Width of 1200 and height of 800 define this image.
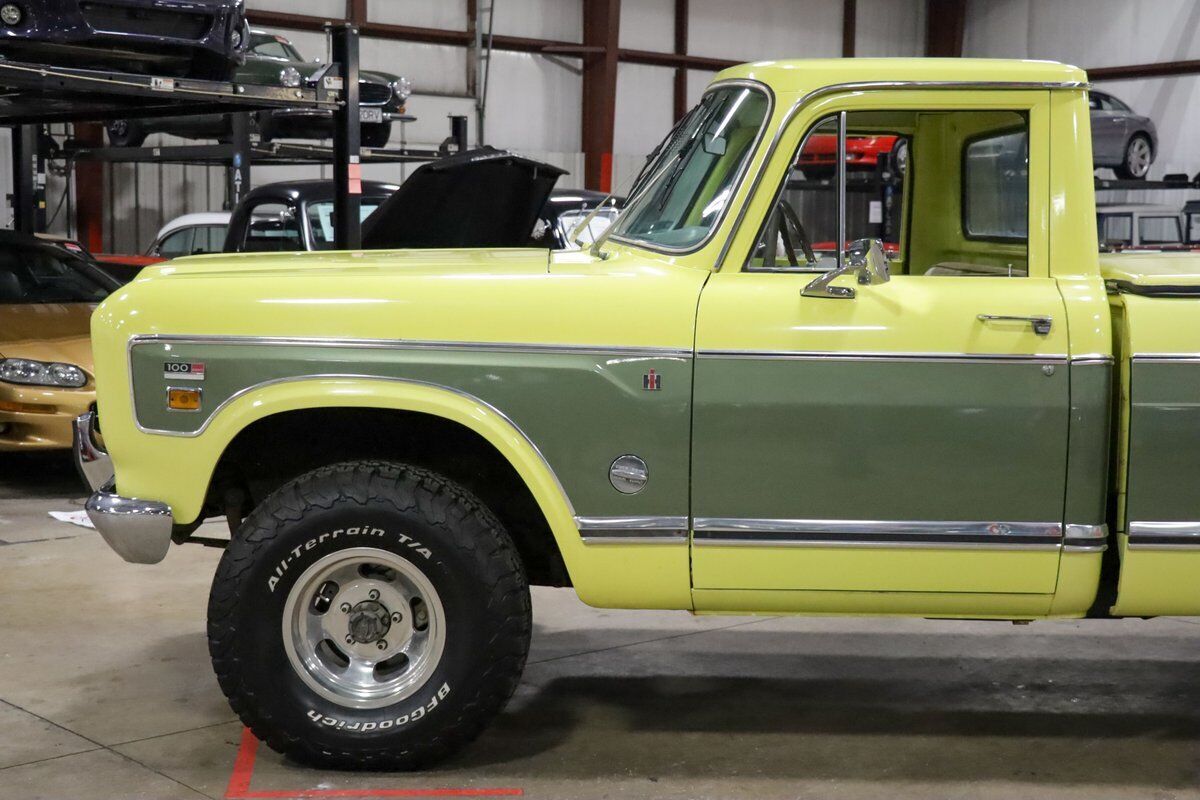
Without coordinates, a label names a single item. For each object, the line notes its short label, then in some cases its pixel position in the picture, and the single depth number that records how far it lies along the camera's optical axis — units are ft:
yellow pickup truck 12.50
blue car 24.75
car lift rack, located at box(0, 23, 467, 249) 25.41
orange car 26.17
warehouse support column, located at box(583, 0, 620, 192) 77.41
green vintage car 43.75
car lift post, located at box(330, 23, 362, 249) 29.40
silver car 62.95
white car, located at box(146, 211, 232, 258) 46.14
